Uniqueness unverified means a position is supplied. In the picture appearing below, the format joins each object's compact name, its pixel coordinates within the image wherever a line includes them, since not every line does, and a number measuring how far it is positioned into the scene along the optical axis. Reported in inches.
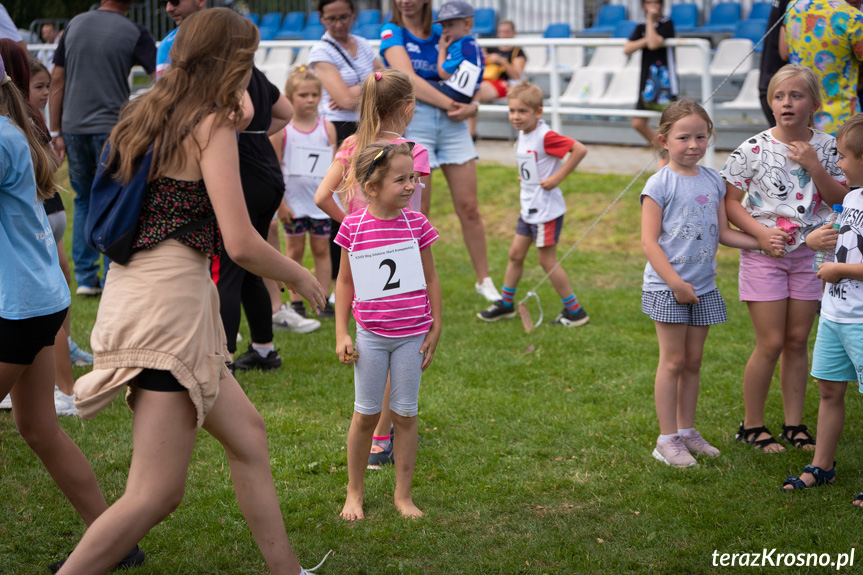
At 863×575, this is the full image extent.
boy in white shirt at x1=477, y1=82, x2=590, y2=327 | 252.5
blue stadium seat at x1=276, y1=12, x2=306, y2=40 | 772.0
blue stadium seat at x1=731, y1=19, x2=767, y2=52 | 532.4
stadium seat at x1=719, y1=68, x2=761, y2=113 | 454.0
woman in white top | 243.8
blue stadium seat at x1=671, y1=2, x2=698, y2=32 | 576.1
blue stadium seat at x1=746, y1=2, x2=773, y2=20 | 547.8
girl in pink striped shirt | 133.9
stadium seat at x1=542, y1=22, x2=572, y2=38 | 594.5
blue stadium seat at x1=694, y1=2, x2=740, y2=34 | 566.6
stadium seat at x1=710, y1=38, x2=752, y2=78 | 492.1
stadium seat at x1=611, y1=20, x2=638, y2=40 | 564.9
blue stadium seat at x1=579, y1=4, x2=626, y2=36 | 608.1
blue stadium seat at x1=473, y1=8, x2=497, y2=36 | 645.9
